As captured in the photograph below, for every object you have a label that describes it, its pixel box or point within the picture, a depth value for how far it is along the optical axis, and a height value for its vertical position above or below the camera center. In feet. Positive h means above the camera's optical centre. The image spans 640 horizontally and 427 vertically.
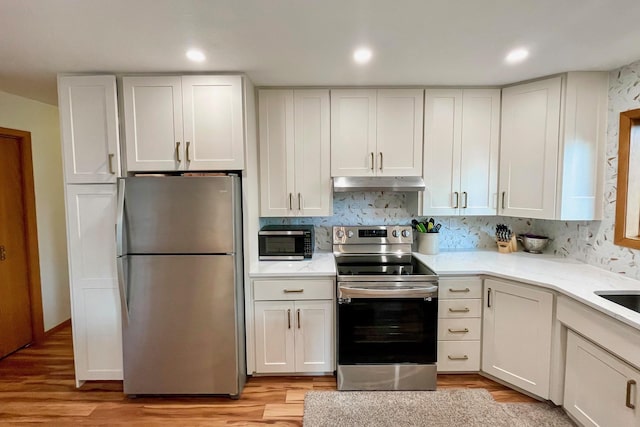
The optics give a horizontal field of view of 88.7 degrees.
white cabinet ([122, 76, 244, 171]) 7.60 +1.78
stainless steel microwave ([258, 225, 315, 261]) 8.93 -1.24
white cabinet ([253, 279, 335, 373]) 8.14 -3.20
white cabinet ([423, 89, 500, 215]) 9.06 +1.29
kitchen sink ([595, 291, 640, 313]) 6.39 -1.99
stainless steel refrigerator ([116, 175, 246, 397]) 7.29 -1.92
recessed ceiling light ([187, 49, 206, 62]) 6.49 +2.93
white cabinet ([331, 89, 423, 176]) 9.00 +1.82
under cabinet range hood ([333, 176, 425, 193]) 8.82 +0.37
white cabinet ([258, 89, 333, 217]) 8.94 +1.25
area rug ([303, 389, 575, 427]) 6.93 -4.74
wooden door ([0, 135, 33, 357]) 9.54 -1.70
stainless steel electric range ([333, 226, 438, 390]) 7.75 -3.22
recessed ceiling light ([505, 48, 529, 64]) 6.64 +2.96
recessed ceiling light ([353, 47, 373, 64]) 6.55 +2.96
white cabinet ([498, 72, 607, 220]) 7.89 +1.33
